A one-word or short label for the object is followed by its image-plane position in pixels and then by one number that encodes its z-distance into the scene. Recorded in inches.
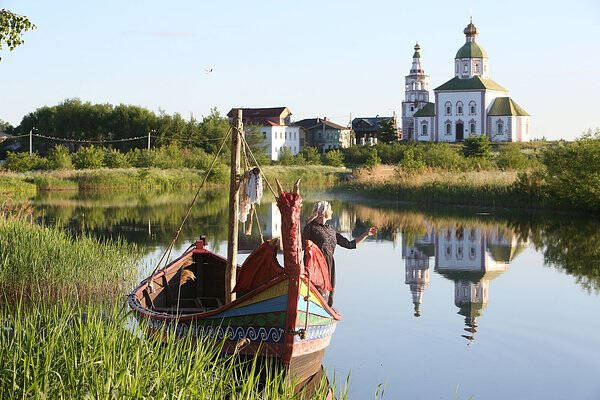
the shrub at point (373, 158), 2524.6
